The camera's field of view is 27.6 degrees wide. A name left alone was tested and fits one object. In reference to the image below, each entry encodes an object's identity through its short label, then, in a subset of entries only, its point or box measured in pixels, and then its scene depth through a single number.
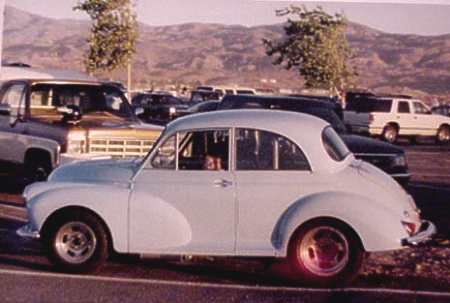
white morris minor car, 8.66
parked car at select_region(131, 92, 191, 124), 36.53
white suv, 33.88
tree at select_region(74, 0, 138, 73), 33.44
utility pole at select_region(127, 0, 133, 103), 33.44
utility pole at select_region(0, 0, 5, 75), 11.82
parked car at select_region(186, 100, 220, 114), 25.50
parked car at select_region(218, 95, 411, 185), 14.49
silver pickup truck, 12.68
